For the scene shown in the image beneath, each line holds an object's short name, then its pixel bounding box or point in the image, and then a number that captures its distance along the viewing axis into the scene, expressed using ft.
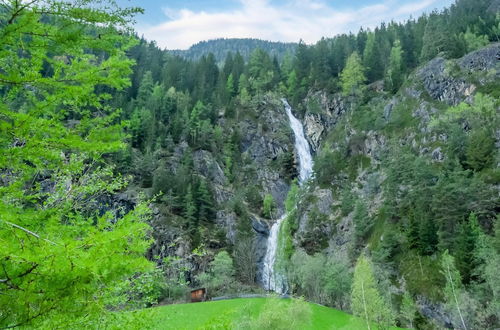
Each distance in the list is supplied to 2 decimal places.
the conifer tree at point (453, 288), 119.68
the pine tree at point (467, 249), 137.28
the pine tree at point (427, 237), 158.30
